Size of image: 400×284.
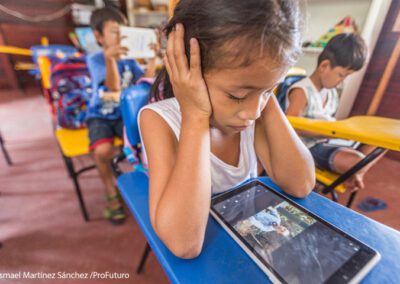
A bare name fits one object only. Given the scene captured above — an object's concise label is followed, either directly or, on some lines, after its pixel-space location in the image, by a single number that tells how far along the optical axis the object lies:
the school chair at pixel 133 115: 0.70
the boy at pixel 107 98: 1.18
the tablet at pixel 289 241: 0.33
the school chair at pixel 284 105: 0.68
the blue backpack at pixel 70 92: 1.31
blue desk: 0.33
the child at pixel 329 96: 0.65
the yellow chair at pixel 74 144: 1.07
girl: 0.36
